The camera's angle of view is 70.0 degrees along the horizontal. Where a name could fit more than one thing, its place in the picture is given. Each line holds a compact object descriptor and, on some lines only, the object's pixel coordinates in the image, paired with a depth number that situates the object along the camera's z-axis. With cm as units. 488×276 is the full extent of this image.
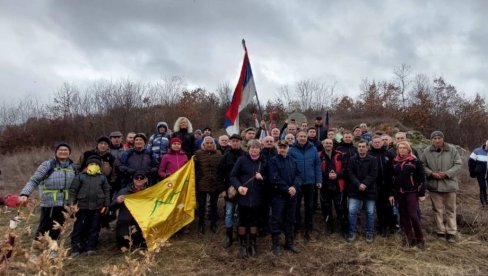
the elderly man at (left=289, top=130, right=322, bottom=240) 657
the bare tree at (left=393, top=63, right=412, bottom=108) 3278
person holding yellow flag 632
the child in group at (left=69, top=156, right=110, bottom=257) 596
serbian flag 887
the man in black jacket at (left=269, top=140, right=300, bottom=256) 599
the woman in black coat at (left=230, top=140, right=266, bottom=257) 593
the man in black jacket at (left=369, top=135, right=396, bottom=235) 665
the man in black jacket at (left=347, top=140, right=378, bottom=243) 641
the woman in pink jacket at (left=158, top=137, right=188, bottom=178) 691
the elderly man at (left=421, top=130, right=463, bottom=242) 650
